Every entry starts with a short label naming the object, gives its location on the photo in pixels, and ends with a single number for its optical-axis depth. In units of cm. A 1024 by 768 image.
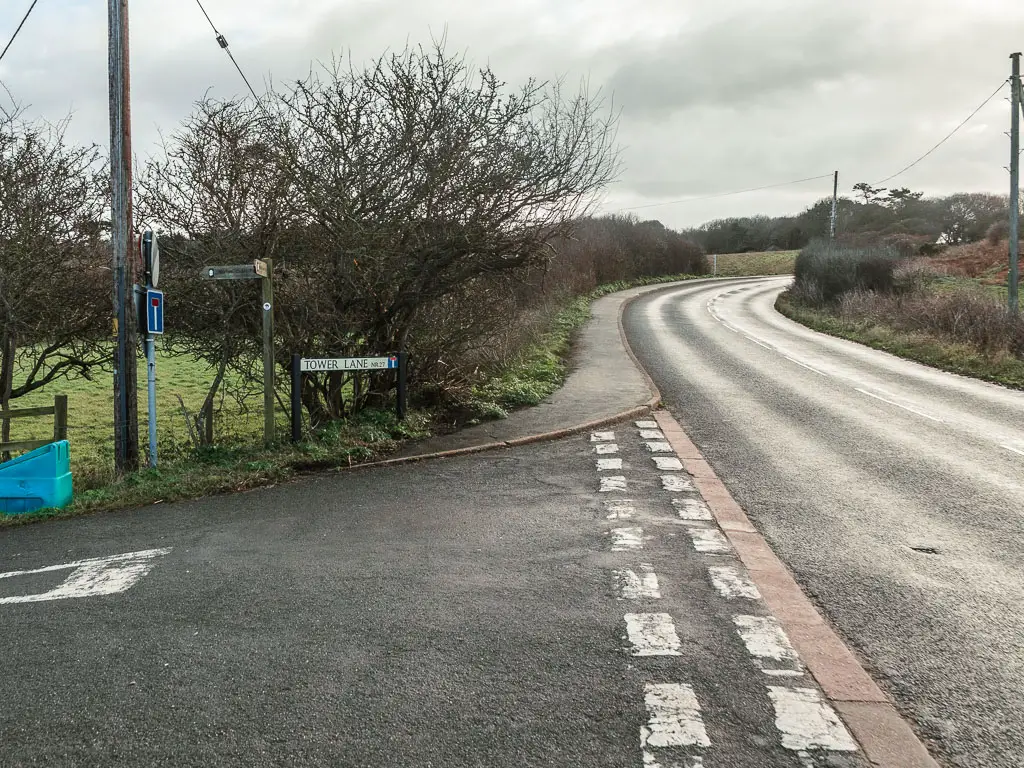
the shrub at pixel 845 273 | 3322
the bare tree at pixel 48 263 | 1111
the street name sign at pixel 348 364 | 933
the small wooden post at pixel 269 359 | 895
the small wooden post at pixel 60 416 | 1002
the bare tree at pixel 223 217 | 1001
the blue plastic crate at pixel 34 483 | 757
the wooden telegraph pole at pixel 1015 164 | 2188
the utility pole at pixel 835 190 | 5571
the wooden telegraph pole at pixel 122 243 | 912
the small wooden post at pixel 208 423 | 1134
